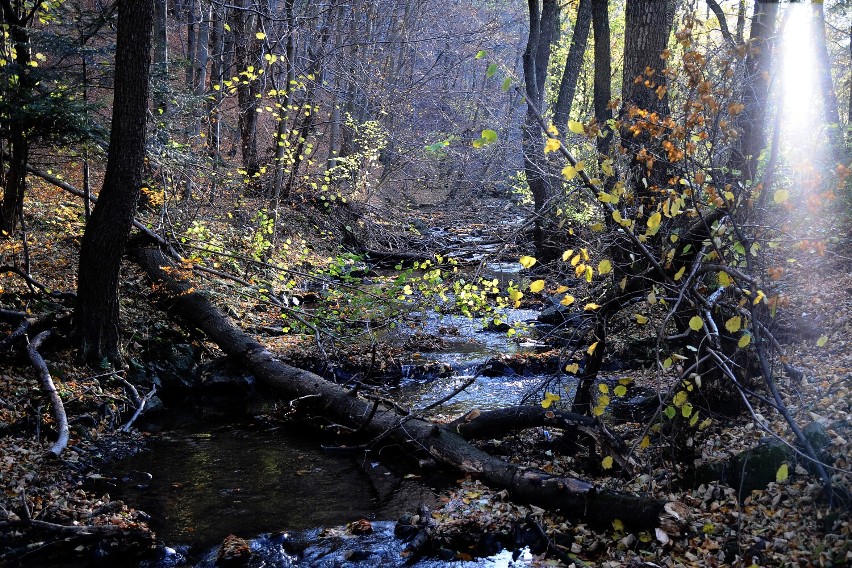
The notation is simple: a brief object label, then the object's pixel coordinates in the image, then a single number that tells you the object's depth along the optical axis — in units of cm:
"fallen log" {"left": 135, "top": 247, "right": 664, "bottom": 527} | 532
